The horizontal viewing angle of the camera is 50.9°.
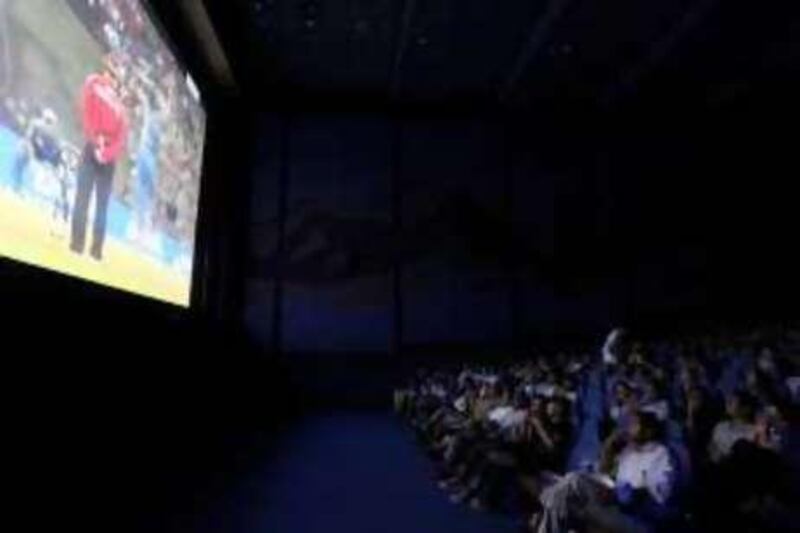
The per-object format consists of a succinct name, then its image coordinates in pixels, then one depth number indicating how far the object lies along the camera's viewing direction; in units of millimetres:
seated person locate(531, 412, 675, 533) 3949
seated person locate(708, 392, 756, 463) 4344
